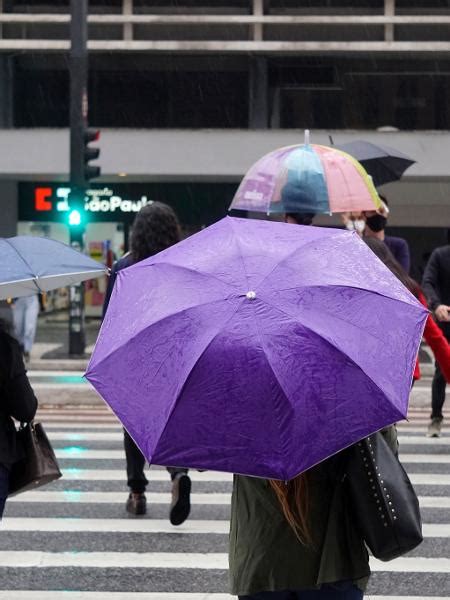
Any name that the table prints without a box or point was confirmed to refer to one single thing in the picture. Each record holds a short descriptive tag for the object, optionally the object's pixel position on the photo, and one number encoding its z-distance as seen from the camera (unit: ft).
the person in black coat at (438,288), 35.63
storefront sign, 85.92
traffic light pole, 61.46
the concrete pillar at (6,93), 89.35
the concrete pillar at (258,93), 87.40
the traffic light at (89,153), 62.75
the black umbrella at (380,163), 39.63
